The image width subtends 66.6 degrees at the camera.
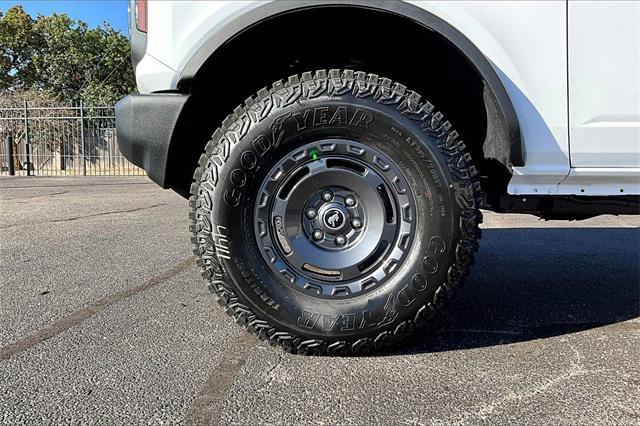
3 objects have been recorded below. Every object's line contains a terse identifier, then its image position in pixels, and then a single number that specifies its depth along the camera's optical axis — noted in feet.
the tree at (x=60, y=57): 88.38
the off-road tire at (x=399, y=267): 6.74
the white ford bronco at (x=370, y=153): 6.78
